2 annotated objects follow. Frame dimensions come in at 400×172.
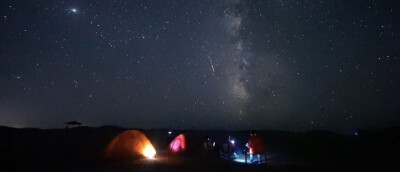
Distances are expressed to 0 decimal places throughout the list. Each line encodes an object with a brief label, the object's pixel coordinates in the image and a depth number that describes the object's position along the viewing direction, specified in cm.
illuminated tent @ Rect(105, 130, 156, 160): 1740
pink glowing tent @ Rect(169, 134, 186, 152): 2022
